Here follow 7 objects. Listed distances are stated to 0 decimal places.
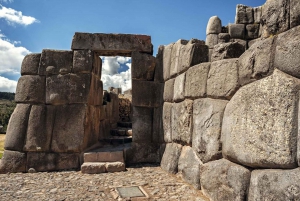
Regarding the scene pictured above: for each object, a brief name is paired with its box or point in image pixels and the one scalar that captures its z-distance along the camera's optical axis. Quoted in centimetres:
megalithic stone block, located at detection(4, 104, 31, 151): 576
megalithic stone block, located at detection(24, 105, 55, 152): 576
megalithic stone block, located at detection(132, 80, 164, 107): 630
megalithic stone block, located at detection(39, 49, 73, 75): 597
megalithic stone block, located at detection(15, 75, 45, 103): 589
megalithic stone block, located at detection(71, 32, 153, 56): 613
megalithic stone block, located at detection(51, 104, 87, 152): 583
